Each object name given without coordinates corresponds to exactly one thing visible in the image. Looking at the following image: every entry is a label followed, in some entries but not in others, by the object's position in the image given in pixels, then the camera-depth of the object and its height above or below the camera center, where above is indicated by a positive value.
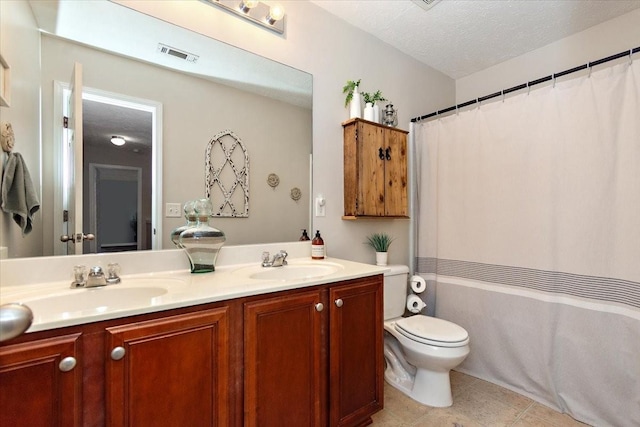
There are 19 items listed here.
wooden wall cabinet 1.98 +0.31
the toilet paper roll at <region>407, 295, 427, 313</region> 2.19 -0.67
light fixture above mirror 1.59 +1.14
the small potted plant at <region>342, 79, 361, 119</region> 2.02 +0.81
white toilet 1.62 -0.77
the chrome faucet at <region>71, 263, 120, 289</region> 1.10 -0.24
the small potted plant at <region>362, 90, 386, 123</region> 2.09 +0.77
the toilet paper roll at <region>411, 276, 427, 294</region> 2.23 -0.54
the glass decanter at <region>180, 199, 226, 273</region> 1.33 -0.13
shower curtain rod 1.50 +0.82
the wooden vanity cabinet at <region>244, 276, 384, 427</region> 1.10 -0.60
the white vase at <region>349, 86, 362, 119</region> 2.02 +0.75
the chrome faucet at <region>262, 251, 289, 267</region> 1.60 -0.25
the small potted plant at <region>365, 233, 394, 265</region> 2.14 -0.23
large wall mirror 1.22 +0.48
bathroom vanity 0.76 -0.46
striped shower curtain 1.52 -0.16
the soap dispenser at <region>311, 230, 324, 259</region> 1.79 -0.21
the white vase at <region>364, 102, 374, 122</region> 2.08 +0.72
